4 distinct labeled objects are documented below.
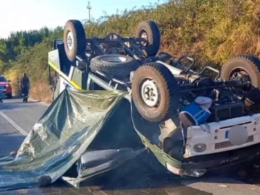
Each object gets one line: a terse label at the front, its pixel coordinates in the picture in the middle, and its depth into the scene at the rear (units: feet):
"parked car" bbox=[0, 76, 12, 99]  87.56
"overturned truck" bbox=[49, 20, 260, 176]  18.48
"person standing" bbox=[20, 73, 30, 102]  73.93
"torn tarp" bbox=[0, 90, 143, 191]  21.27
